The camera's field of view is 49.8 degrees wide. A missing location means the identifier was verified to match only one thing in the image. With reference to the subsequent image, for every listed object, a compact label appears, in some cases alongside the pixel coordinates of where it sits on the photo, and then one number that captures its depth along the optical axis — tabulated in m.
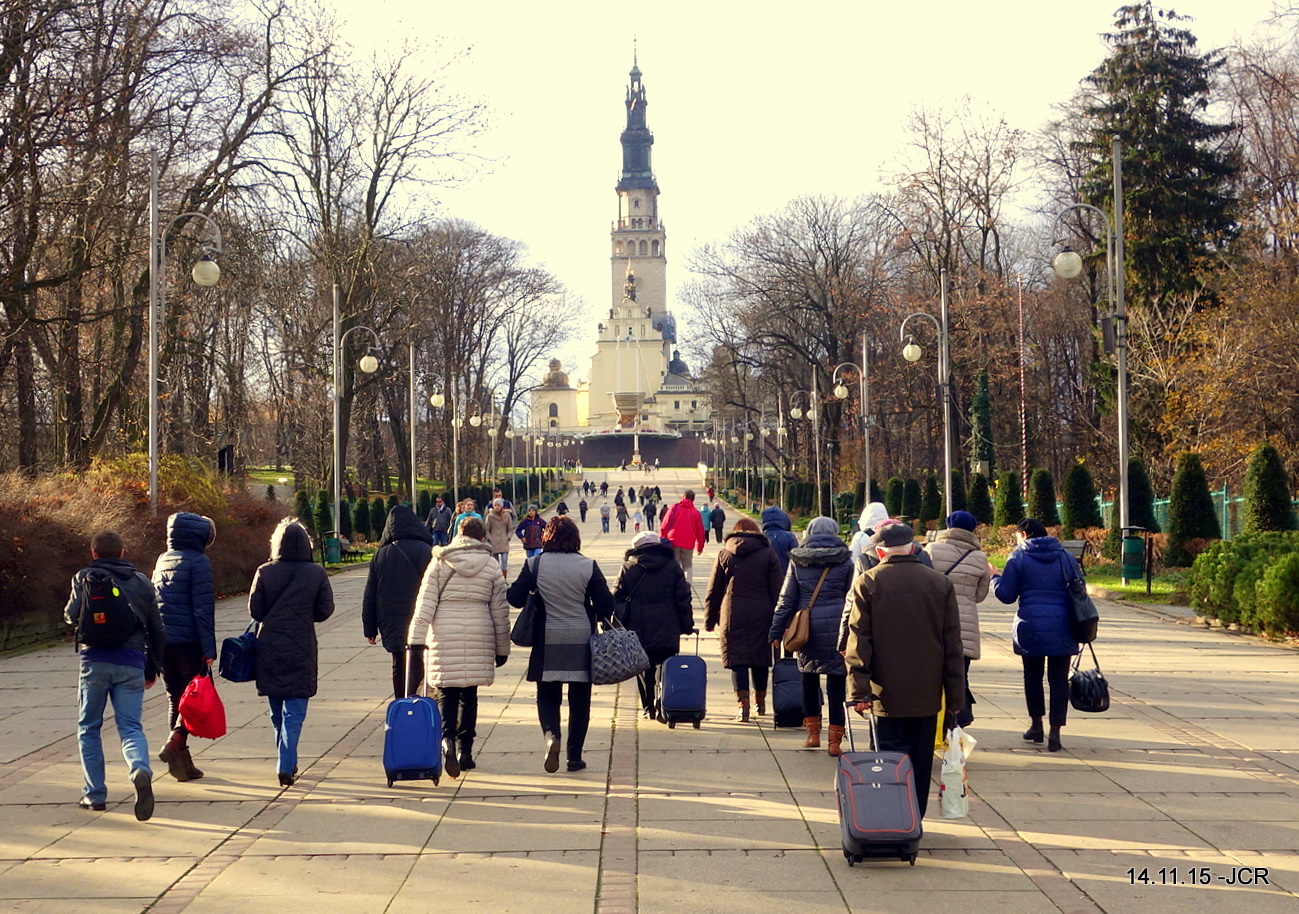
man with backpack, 8.38
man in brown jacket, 7.23
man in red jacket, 19.52
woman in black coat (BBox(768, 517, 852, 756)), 9.93
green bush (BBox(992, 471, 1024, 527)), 37.06
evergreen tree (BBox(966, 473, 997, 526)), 41.59
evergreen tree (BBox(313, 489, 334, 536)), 39.91
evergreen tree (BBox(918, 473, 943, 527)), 46.56
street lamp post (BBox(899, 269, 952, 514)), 35.53
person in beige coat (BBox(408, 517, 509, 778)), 9.09
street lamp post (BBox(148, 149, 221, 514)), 21.45
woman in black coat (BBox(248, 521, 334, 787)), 9.05
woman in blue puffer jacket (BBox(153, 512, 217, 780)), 9.15
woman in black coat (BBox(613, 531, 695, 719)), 10.72
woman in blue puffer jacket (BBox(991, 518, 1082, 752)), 9.95
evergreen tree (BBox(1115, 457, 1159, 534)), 29.94
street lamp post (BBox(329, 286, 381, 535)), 34.91
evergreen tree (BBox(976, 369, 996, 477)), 48.38
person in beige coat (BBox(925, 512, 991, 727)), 9.73
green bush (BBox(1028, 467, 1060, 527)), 34.66
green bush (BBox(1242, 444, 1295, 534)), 23.20
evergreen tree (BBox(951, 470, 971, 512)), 42.50
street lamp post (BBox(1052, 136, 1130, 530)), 24.98
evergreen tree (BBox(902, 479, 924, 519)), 49.59
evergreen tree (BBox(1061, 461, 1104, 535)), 32.62
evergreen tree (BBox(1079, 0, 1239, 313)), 43.38
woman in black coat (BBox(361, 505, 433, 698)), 10.42
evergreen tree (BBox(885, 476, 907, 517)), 51.56
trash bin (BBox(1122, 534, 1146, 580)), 24.61
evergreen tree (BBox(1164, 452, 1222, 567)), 26.31
